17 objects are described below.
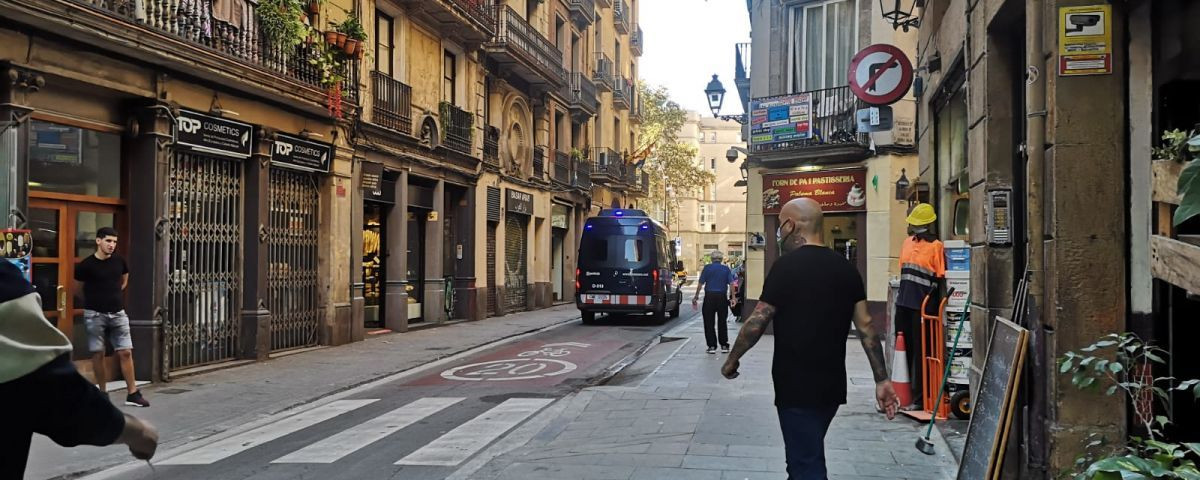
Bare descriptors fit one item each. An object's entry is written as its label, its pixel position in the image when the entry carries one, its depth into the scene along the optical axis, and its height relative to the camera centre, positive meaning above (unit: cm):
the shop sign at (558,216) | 3048 +119
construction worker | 830 -23
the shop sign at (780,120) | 1802 +270
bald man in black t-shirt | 453 -45
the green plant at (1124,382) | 338 -64
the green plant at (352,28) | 1565 +390
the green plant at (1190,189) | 273 +20
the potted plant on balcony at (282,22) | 1341 +350
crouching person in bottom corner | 223 -37
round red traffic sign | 1246 +250
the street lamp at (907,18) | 1062 +303
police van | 2150 -41
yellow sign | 472 +112
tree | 4988 +565
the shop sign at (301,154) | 1411 +158
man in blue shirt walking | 1459 -78
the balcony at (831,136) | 1725 +226
